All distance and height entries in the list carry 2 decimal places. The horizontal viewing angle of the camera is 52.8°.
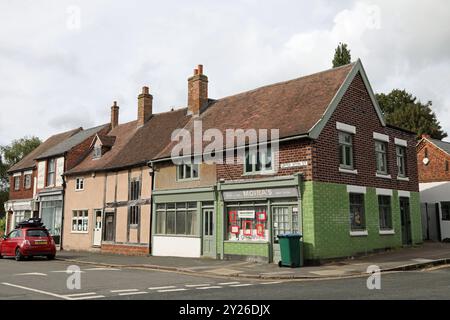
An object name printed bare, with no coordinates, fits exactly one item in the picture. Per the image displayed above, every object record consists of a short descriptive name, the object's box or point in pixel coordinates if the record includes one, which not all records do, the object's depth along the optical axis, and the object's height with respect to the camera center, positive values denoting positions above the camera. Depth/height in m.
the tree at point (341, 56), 39.44 +14.93
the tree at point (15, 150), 68.06 +11.66
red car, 21.45 -0.72
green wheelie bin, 16.48 -0.75
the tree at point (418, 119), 45.03 +10.93
